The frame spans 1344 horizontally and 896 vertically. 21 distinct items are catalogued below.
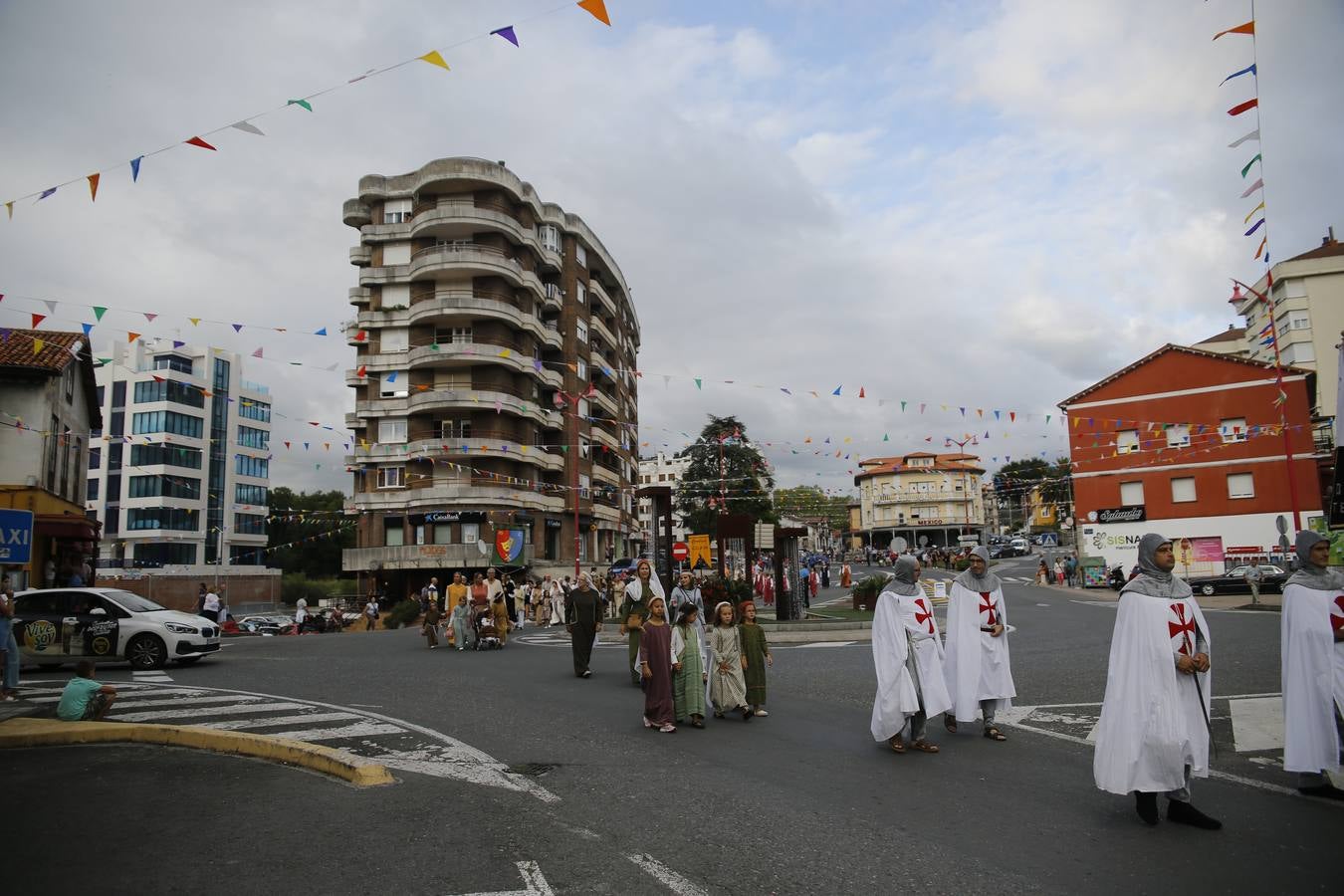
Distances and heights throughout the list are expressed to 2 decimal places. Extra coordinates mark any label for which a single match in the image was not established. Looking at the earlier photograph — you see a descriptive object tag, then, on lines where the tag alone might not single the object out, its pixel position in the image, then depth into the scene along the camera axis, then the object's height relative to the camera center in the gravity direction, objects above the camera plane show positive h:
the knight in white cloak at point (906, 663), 8.27 -1.10
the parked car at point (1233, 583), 34.22 -1.69
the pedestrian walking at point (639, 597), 13.65 -0.76
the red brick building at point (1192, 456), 41.88 +4.17
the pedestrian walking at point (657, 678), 9.77 -1.39
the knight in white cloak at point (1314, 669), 6.38 -0.96
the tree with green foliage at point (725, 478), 69.81 +5.87
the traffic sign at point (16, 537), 11.35 +0.37
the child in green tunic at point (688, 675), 10.09 -1.41
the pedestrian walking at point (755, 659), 10.63 -1.31
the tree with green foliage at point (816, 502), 130.50 +6.50
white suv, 16.14 -1.24
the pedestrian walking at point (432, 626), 21.47 -1.68
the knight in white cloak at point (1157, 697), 5.78 -1.04
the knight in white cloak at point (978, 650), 8.91 -1.06
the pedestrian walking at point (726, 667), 10.45 -1.38
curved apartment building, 46.50 +9.90
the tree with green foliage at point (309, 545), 81.12 +1.37
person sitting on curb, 9.77 -1.50
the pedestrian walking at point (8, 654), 11.87 -1.20
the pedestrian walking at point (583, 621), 14.75 -1.15
